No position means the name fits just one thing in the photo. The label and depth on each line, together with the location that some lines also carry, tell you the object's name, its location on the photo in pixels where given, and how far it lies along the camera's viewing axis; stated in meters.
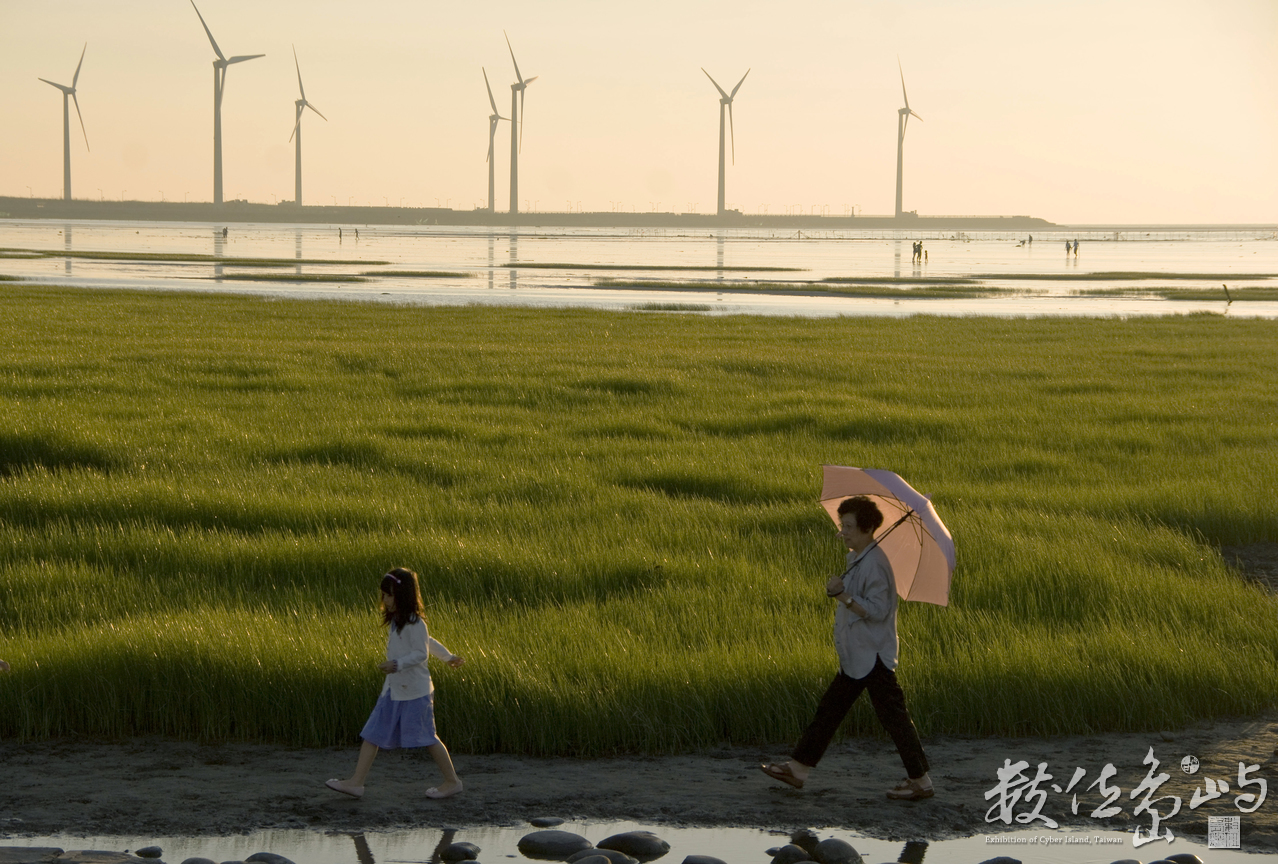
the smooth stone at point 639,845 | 13.58
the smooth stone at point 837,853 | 13.38
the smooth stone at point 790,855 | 13.27
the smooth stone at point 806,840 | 13.96
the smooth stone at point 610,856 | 13.07
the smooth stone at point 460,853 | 13.44
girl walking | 14.38
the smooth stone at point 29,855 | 12.73
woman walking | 14.33
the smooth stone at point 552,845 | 13.56
